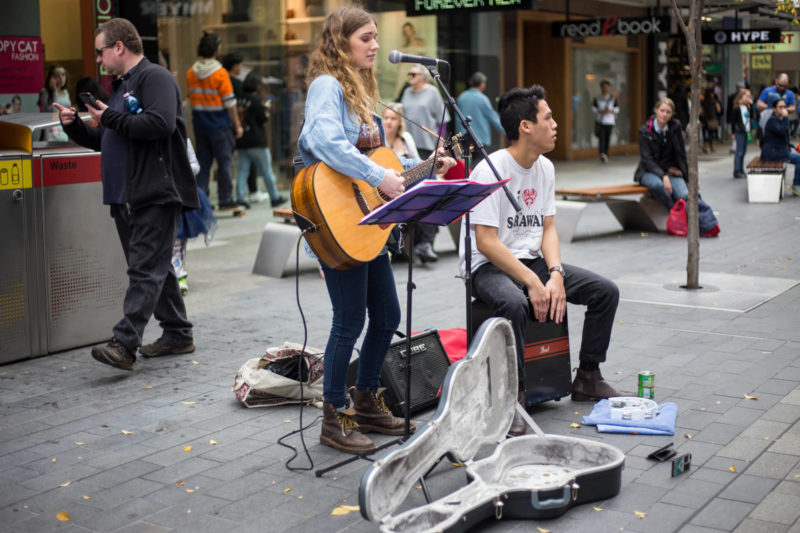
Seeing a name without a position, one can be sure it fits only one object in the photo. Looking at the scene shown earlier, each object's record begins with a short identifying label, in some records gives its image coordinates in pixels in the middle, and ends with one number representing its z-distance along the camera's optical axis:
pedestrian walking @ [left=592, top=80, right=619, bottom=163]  24.22
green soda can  5.35
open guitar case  3.53
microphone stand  4.35
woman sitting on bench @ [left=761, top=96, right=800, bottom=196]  15.72
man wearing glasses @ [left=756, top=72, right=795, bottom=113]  17.52
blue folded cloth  4.84
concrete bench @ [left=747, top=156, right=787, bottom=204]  14.55
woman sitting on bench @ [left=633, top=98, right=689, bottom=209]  11.66
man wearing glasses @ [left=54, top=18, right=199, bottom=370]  5.90
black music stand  3.79
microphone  4.23
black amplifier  5.11
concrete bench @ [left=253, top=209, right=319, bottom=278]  9.33
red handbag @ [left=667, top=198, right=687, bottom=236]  11.52
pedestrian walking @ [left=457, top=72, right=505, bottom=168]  13.05
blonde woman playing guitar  4.29
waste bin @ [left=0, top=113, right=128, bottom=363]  6.30
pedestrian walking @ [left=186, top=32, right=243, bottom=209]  12.84
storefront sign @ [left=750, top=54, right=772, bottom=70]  37.44
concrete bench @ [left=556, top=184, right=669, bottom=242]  11.33
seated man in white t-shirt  5.10
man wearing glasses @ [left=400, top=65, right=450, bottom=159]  11.20
